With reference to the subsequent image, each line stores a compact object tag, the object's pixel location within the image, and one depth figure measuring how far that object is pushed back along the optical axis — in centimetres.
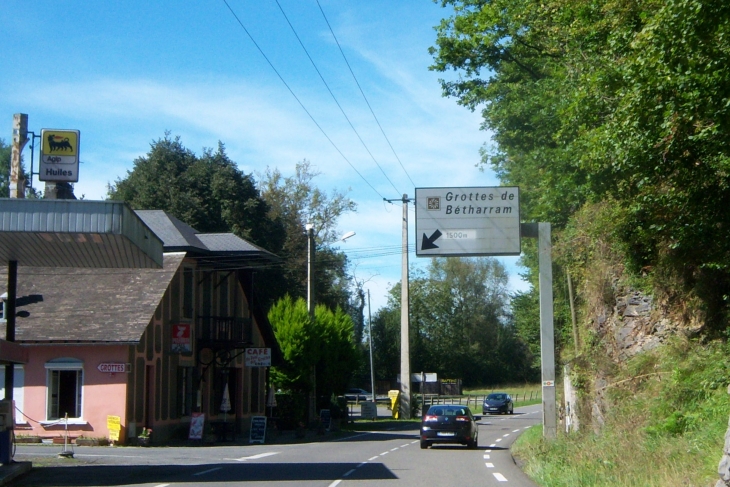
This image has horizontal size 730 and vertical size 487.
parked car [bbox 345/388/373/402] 7844
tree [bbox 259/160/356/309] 6316
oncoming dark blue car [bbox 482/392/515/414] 5875
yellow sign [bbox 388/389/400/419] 5050
